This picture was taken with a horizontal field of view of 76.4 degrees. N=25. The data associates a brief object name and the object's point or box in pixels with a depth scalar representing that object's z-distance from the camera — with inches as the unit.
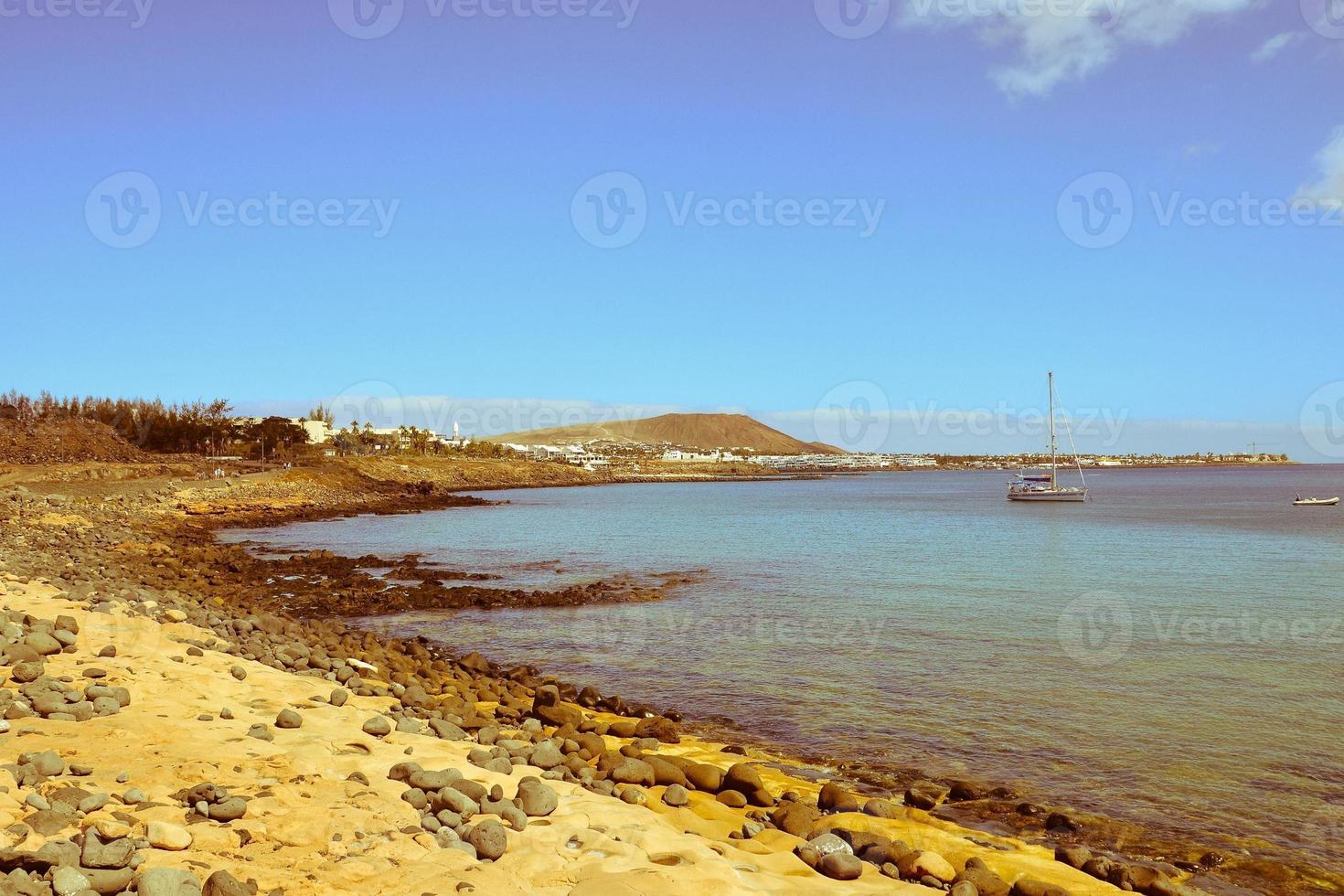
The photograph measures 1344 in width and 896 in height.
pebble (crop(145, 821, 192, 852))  221.0
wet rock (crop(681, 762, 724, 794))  374.9
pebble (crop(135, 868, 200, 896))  197.6
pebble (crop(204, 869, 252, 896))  202.8
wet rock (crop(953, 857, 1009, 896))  282.5
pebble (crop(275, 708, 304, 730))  352.2
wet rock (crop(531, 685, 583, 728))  466.3
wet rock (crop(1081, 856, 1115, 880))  308.7
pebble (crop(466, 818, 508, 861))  249.1
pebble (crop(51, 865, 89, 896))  194.1
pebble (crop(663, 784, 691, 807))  348.8
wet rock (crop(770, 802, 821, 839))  325.1
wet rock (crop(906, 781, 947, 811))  383.6
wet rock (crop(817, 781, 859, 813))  366.0
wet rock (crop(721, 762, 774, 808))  363.3
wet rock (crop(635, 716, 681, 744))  465.4
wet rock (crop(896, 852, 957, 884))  288.5
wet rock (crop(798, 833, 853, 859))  294.4
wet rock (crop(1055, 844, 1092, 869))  317.4
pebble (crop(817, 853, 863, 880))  279.1
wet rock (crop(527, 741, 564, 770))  357.4
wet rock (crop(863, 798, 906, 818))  358.9
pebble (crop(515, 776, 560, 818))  287.7
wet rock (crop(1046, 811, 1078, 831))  362.0
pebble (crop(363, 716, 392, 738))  358.3
